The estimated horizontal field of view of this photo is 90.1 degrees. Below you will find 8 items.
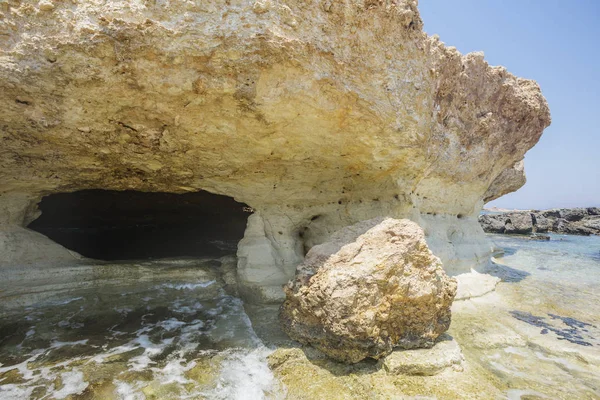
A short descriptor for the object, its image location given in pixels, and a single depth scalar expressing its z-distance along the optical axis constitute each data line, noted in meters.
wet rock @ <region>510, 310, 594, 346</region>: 3.89
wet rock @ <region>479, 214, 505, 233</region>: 20.69
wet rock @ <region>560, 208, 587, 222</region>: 24.77
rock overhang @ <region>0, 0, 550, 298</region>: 2.94
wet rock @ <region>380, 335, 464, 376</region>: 2.90
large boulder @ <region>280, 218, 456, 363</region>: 3.03
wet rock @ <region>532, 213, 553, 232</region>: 22.75
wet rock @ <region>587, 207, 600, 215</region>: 25.13
